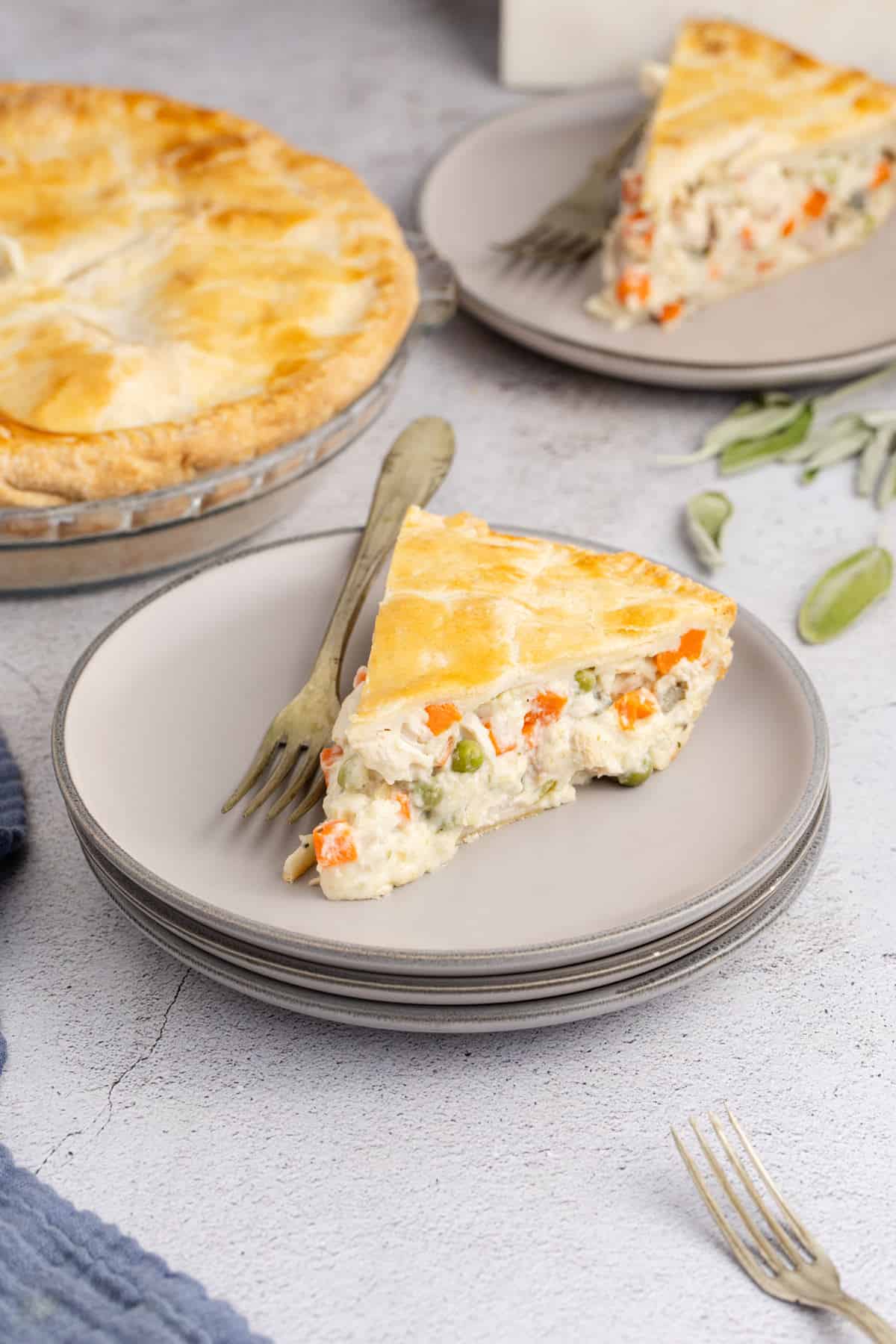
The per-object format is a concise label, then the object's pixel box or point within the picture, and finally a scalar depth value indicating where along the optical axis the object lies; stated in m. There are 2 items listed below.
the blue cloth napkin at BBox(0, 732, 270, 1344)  1.58
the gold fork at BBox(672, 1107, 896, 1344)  1.62
